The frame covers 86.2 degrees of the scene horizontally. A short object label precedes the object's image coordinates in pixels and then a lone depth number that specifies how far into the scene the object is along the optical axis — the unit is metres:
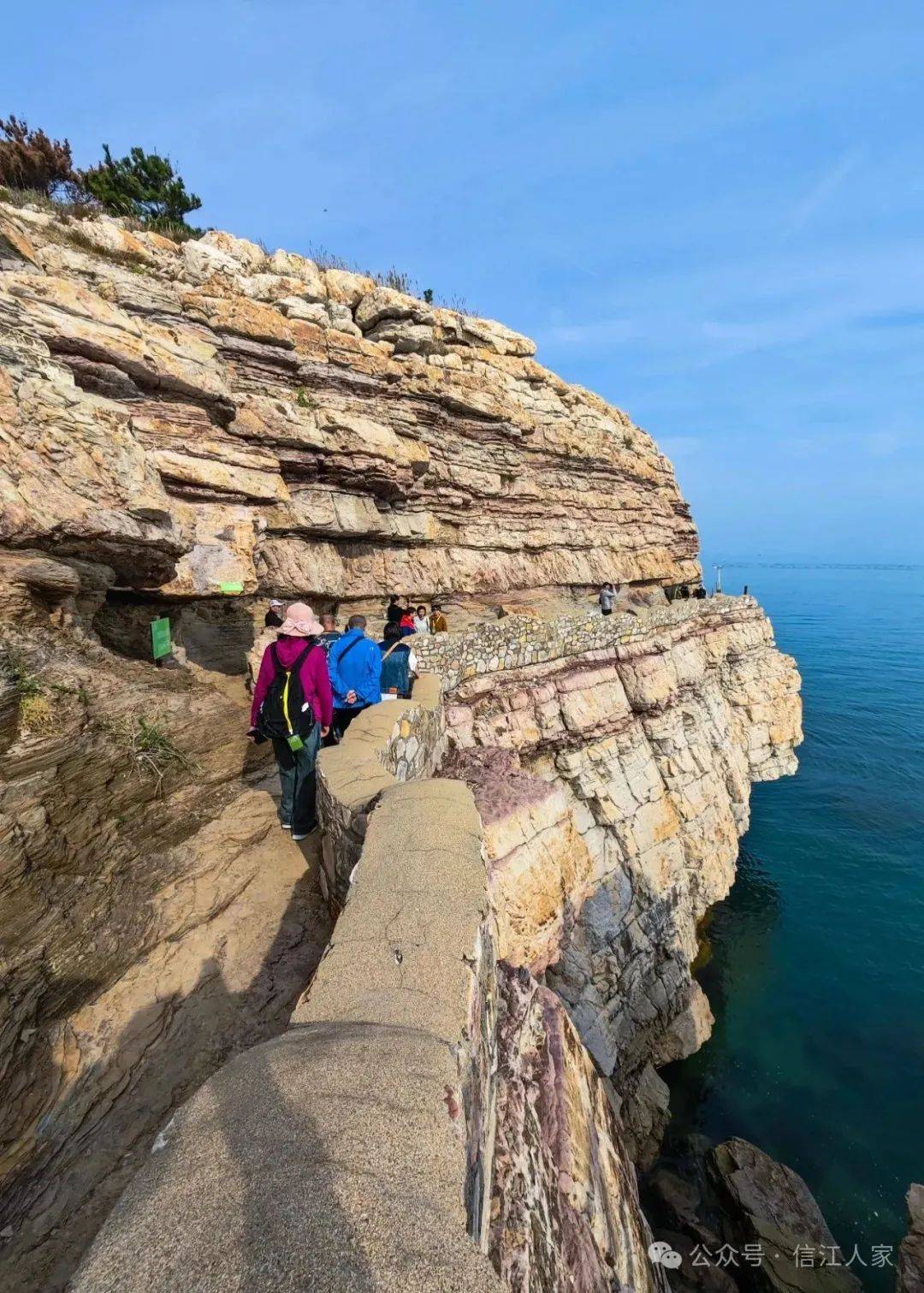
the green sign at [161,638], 8.50
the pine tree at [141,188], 19.77
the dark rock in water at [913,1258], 6.02
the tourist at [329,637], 9.83
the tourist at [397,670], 8.24
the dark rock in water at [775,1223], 7.05
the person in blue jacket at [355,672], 7.05
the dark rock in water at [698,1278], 7.09
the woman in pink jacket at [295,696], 5.31
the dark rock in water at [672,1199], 8.42
